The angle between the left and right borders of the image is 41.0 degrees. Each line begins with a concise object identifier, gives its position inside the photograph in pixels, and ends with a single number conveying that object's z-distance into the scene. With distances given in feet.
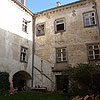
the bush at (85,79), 27.02
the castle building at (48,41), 40.22
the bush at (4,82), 34.27
